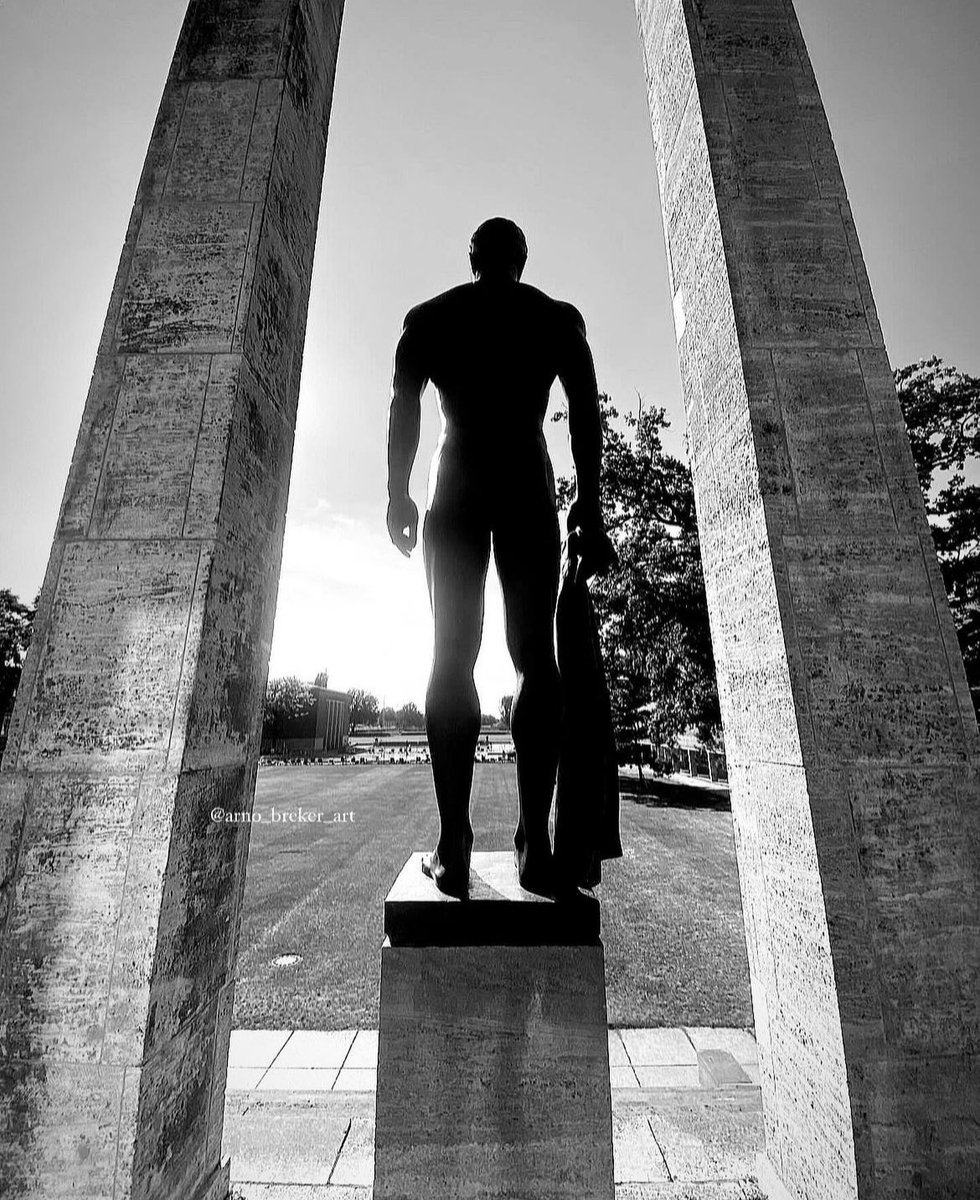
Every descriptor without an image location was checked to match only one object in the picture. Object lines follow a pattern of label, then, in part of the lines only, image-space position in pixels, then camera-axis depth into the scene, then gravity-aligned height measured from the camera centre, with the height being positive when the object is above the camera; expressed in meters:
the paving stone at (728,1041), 4.76 -2.41
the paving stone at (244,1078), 4.25 -2.38
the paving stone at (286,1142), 3.09 -2.17
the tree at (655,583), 18.73 +5.44
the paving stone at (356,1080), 4.22 -2.37
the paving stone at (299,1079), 4.23 -2.37
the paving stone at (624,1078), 4.27 -2.37
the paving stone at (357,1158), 3.03 -2.16
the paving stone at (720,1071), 4.07 -2.21
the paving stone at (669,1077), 4.30 -2.39
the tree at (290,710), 65.38 +5.12
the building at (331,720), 76.12 +4.96
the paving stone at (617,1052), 4.65 -2.41
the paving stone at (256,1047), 4.69 -2.40
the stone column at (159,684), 2.19 +0.31
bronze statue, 2.57 +1.19
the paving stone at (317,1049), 4.67 -2.40
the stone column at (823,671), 2.36 +0.38
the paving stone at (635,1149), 3.06 -2.16
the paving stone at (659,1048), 4.68 -2.41
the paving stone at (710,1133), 3.06 -2.13
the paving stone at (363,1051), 4.64 -2.40
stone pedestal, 2.12 -1.10
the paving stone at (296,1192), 2.89 -2.14
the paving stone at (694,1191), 2.77 -2.07
